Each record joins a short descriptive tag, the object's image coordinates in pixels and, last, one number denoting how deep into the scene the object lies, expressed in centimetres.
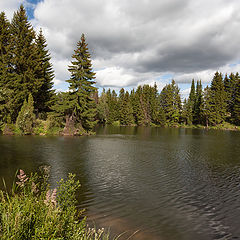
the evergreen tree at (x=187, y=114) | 8025
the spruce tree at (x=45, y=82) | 3895
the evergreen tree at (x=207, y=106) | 6956
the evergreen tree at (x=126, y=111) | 8762
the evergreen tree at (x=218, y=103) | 6912
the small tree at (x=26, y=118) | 3164
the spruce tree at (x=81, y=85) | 3508
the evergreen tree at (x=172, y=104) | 8206
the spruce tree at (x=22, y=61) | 3362
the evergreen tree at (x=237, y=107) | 6725
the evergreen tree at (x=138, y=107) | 8878
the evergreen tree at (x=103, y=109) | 8323
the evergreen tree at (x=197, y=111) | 7881
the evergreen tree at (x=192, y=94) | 9264
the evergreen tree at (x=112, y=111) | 9069
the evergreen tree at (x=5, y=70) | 3189
